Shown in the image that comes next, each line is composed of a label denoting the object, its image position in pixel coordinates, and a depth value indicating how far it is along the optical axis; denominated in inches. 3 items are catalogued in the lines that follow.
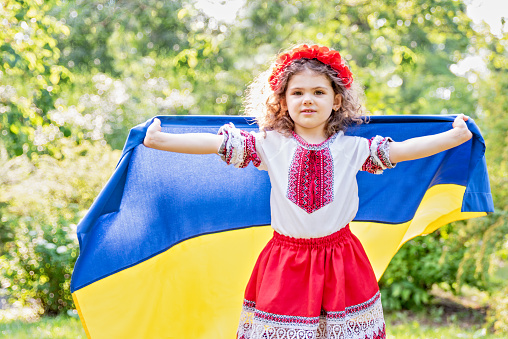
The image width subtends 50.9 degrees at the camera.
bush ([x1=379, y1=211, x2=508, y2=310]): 217.9
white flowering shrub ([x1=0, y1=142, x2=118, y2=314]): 221.1
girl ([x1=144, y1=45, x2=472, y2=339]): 94.7
